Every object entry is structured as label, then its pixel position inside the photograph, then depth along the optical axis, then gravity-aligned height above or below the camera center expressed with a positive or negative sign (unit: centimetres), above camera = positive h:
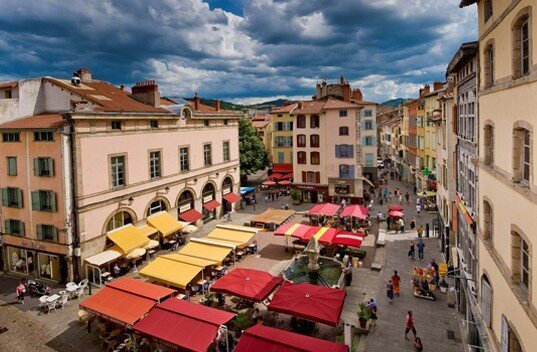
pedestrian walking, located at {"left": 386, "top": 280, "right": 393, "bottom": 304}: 2123 -821
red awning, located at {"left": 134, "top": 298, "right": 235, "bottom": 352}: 1471 -715
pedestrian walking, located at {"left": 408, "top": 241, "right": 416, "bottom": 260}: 2793 -787
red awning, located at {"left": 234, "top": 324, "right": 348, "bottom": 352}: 1345 -715
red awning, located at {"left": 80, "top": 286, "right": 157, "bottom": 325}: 1688 -713
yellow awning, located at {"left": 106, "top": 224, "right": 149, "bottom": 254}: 2616 -601
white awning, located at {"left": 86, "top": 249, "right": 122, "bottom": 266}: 2419 -678
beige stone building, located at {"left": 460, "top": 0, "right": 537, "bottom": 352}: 808 -72
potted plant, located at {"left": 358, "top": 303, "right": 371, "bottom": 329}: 1809 -826
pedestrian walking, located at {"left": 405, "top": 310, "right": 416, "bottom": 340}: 1742 -836
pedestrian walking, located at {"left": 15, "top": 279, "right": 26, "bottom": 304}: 2243 -818
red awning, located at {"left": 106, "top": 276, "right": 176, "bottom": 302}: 1803 -675
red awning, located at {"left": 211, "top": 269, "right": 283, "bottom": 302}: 1880 -699
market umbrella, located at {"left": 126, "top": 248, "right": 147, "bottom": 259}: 2581 -691
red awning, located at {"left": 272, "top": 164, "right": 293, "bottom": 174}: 5788 -262
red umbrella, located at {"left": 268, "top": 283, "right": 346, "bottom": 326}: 1639 -709
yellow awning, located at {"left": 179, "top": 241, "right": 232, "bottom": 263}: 2355 -641
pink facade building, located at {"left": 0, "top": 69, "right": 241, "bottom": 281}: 2430 -76
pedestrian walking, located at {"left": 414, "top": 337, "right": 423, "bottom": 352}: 1598 -855
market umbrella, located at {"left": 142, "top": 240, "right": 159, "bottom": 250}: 2748 -673
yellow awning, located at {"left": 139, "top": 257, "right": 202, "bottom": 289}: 2052 -679
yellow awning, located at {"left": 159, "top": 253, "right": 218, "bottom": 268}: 2230 -653
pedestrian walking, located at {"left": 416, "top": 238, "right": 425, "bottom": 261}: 2755 -768
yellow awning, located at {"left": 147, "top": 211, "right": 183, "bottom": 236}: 3009 -571
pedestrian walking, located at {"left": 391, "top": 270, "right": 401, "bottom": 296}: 2214 -811
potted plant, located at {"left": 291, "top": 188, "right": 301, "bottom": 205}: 4778 -595
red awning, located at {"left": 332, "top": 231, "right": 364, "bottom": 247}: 2642 -653
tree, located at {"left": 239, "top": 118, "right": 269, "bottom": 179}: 5606 +39
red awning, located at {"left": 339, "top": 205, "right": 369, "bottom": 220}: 3408 -589
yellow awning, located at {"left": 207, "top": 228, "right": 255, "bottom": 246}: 2706 -621
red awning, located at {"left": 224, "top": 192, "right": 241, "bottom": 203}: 4253 -519
